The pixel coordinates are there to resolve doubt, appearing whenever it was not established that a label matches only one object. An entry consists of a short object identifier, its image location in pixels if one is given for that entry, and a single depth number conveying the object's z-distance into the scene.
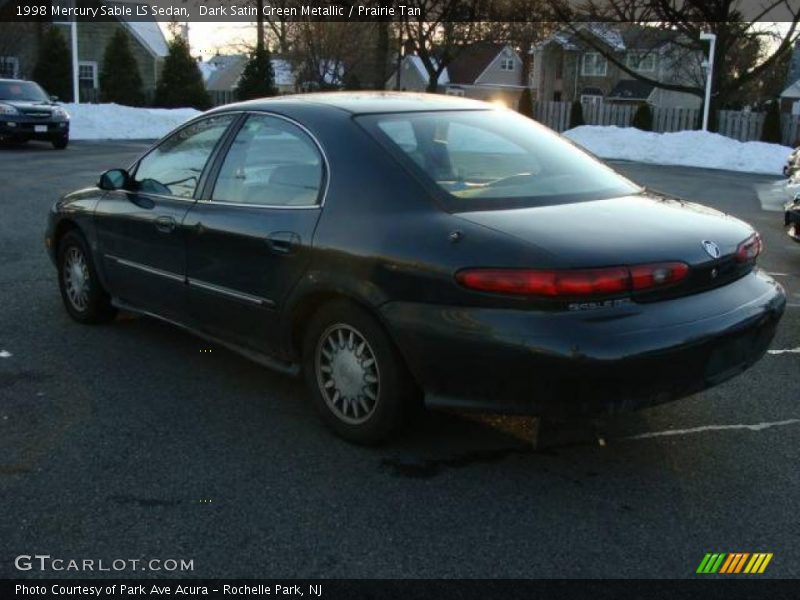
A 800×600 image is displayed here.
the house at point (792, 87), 44.34
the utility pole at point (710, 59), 25.20
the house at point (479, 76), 62.62
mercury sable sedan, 3.26
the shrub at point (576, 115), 30.75
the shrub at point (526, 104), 32.36
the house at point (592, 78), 58.94
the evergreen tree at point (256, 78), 34.88
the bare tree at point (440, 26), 35.38
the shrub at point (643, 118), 29.45
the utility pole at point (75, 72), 28.23
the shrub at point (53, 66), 33.31
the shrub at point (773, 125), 26.84
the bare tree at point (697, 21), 29.81
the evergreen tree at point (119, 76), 35.75
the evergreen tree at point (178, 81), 35.06
